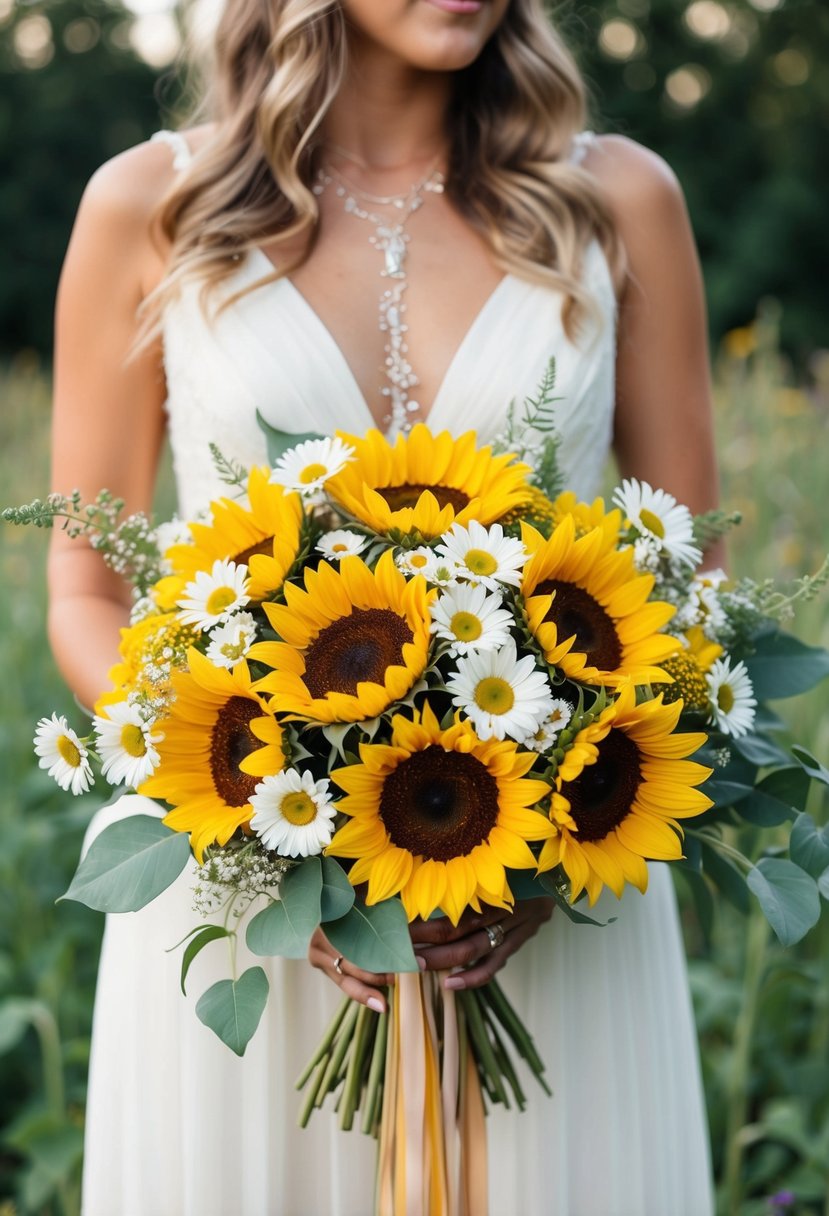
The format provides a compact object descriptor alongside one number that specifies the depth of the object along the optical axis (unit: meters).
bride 1.88
